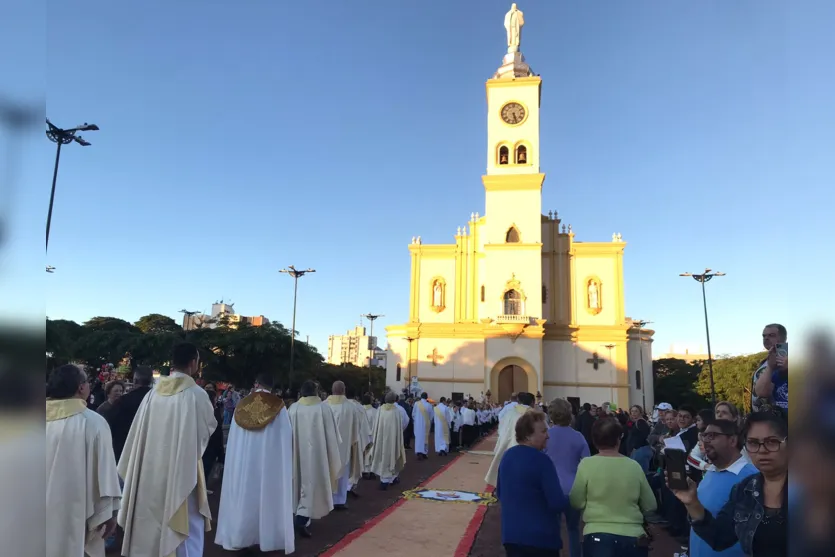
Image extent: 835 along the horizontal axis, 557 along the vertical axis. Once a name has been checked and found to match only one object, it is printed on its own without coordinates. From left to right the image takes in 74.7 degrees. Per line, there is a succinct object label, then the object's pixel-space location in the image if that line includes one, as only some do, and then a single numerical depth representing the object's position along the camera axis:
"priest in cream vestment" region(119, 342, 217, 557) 4.76
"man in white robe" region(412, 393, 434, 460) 16.47
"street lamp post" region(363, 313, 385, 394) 41.38
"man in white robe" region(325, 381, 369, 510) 8.80
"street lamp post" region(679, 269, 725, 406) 25.55
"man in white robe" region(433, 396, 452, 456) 17.53
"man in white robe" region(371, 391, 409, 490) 11.34
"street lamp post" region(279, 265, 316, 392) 26.84
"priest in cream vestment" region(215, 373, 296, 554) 6.09
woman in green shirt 3.61
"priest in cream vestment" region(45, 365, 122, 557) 3.59
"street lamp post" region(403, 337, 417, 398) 35.38
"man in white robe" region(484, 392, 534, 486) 7.75
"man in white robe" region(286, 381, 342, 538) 7.31
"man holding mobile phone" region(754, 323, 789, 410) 3.56
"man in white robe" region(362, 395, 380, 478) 12.77
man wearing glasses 3.35
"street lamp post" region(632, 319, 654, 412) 35.41
